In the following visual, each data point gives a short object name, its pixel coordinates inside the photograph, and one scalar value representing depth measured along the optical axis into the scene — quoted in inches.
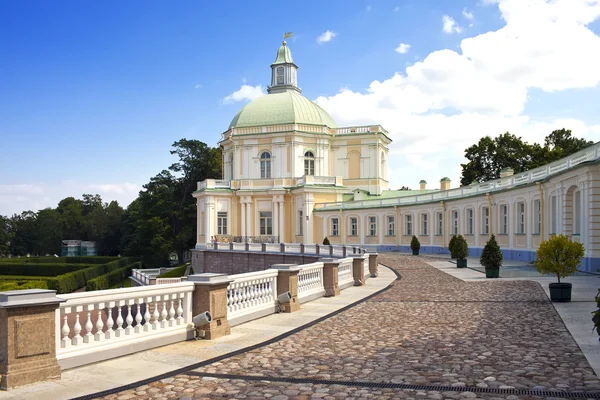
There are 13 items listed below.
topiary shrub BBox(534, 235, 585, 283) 570.3
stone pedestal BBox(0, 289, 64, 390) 271.0
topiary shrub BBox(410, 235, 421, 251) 1563.6
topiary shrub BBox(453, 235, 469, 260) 1087.0
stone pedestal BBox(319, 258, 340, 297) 658.2
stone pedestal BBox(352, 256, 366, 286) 784.3
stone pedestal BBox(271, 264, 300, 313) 531.0
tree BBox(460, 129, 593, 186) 2170.3
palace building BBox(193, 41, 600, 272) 1633.9
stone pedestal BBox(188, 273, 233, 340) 399.2
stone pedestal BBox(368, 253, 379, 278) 925.2
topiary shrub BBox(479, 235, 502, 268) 843.4
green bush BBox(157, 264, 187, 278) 2010.3
